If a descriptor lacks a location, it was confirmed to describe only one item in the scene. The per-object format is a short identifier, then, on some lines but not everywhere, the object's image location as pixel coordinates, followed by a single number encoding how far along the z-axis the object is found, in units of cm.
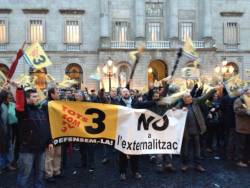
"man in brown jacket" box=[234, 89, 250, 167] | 673
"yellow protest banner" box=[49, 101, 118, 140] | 540
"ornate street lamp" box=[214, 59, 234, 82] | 2024
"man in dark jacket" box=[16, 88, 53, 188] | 456
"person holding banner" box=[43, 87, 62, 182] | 572
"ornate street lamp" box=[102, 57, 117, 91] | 1718
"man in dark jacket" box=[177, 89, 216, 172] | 627
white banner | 562
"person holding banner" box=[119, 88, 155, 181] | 579
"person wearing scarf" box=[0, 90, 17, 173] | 624
